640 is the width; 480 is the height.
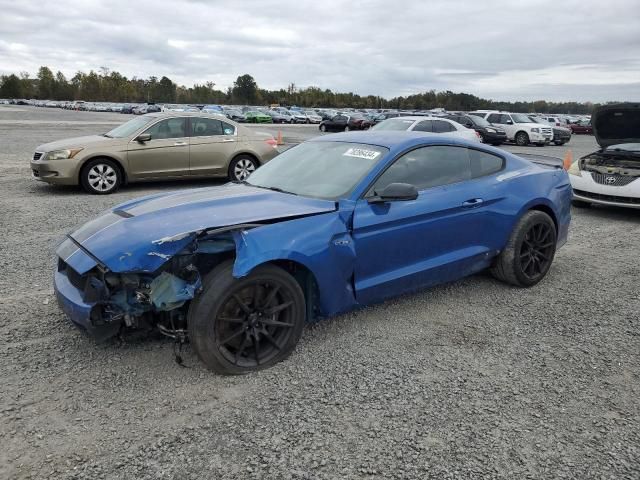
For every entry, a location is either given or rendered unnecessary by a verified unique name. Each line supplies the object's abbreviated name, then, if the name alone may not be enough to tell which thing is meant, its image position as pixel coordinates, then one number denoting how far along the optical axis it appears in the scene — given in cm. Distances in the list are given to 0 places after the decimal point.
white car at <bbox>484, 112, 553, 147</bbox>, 2620
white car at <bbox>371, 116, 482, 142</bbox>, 1595
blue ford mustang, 318
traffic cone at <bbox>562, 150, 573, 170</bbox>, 1443
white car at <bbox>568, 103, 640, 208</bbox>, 838
